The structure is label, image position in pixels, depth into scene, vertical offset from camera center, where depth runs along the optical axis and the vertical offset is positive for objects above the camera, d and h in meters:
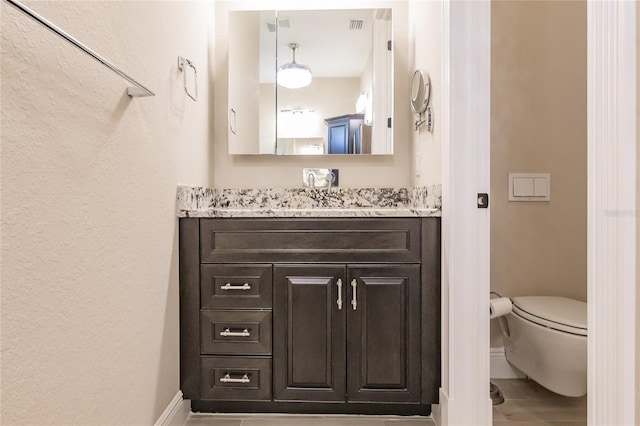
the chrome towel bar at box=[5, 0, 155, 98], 0.64 +0.34
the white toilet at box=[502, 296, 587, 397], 1.54 -0.55
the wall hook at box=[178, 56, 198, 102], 1.59 +0.60
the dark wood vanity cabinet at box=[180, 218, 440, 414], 1.56 -0.40
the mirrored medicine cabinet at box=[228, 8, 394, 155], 2.13 +0.72
